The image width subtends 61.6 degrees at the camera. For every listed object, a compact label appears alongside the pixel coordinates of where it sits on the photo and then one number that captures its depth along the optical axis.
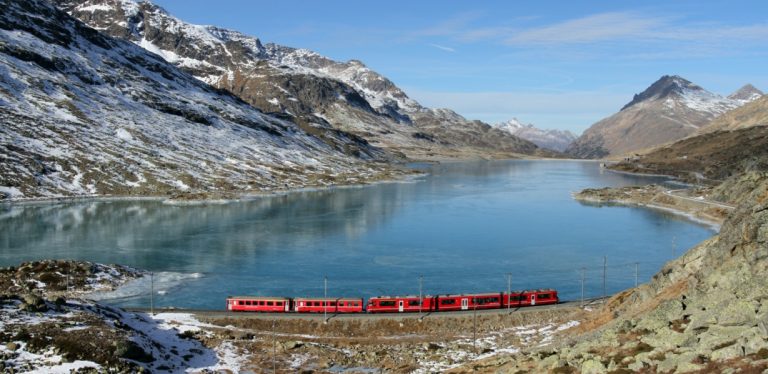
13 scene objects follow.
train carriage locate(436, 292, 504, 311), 78.00
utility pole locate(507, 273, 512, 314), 79.75
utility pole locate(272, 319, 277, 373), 58.38
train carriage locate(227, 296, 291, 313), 76.12
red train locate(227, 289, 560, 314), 76.00
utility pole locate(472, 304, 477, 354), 66.28
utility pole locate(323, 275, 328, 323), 73.88
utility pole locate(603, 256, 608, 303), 90.93
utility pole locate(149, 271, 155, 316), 76.12
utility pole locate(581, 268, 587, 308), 83.00
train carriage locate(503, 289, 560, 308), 80.19
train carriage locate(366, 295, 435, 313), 76.25
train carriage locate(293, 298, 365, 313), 75.75
